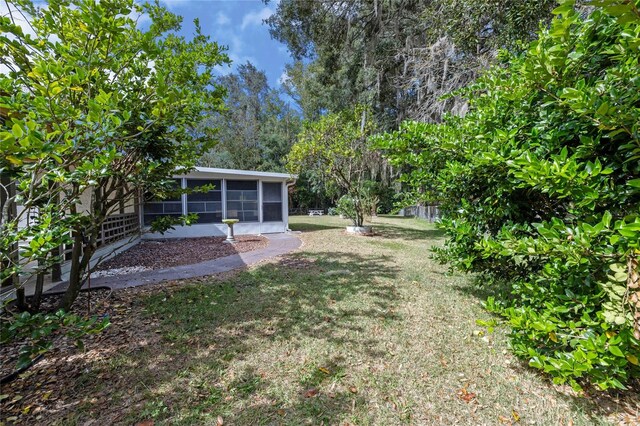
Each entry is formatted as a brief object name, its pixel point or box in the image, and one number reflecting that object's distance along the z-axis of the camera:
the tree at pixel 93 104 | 1.80
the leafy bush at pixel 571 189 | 1.55
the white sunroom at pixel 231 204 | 10.51
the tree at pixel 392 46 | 5.91
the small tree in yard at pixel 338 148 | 10.03
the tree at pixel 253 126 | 26.89
